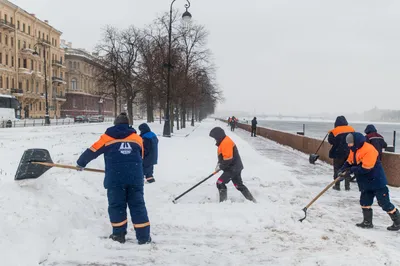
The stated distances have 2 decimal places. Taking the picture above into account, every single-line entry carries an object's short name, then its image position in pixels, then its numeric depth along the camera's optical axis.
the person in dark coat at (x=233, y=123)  39.95
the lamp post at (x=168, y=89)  19.81
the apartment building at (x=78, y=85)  75.94
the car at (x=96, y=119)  56.30
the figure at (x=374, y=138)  8.95
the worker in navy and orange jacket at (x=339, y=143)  8.86
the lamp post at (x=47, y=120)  39.40
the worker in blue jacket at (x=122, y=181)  4.81
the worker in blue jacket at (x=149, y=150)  8.05
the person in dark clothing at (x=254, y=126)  30.43
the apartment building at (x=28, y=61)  52.84
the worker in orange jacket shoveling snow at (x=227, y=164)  6.88
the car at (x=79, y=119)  52.28
